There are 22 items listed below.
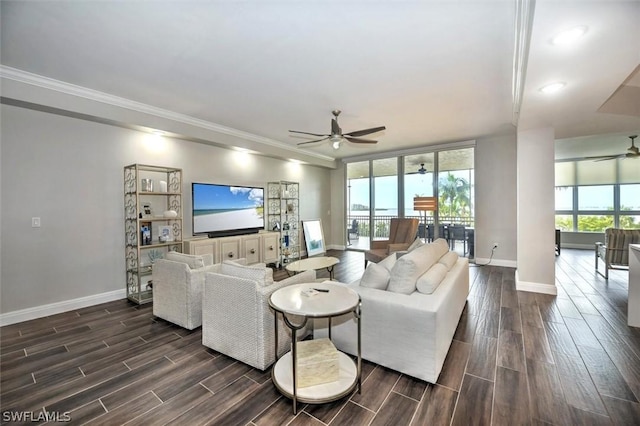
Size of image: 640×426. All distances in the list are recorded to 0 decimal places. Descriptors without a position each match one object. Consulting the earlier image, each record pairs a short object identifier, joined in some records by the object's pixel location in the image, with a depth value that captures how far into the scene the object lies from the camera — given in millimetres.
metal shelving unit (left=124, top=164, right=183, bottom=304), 3838
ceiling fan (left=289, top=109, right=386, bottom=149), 3574
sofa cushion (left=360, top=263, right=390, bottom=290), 2371
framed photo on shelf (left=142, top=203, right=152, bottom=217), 4064
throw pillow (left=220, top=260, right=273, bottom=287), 2201
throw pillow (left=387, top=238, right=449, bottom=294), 2234
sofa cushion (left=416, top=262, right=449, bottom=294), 2217
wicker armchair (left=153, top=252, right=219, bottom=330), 2840
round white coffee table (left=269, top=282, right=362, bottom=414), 1688
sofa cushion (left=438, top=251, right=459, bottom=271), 2926
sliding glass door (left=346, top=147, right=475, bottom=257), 6191
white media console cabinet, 4468
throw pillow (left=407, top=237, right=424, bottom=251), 3332
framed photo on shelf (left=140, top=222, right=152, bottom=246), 3924
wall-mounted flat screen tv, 4797
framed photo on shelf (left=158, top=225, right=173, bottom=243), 4152
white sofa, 1957
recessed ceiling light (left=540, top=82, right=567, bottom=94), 2492
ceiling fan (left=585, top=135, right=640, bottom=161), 5300
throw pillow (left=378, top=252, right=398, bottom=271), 2711
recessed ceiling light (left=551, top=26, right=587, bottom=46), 1692
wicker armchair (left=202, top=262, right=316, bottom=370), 2137
